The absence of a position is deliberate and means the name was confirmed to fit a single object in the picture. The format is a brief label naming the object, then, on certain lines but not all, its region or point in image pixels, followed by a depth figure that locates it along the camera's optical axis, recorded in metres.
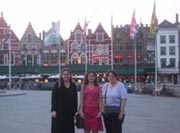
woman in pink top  5.86
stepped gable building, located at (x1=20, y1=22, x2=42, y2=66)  55.70
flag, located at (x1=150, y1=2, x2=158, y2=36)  27.51
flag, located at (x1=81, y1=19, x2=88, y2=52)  40.38
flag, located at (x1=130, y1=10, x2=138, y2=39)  30.94
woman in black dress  5.93
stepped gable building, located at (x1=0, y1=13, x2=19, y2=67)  54.65
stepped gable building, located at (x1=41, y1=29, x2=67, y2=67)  55.92
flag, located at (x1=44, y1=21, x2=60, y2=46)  31.99
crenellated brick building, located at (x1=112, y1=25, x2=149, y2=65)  55.37
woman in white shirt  6.03
